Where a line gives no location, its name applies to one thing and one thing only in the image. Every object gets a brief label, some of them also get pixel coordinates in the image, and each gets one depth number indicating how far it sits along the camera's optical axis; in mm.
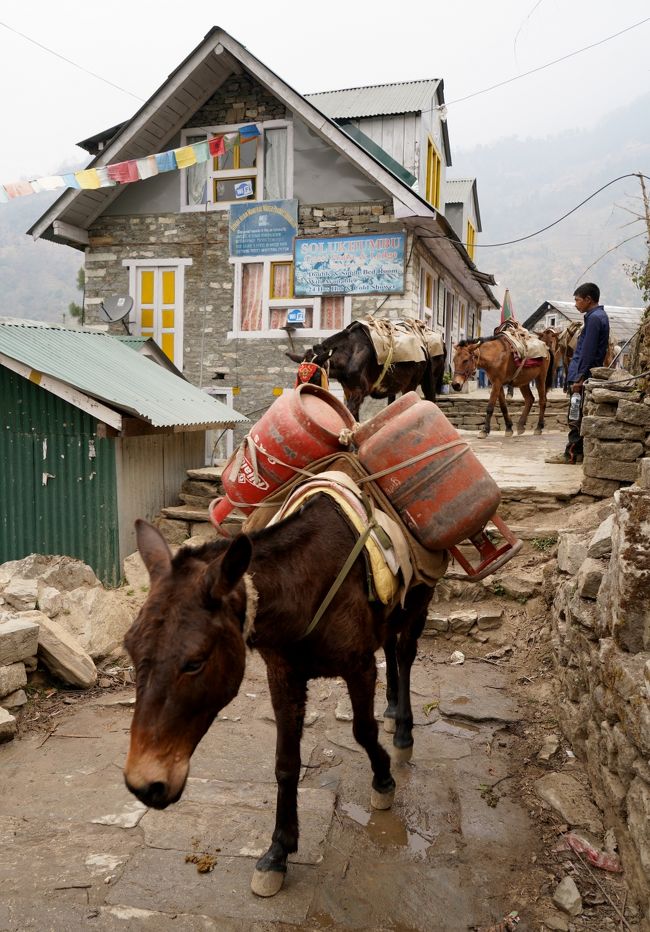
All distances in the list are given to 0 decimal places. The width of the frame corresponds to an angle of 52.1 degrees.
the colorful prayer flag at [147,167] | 11781
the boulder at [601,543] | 4234
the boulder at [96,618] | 6250
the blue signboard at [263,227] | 12602
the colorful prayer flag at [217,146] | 11852
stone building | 12062
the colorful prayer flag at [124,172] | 11773
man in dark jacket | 7797
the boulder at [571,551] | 4961
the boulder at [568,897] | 2984
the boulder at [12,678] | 5148
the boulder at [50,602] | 6417
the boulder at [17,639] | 5234
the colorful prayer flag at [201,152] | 11828
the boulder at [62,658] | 5582
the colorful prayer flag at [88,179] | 11539
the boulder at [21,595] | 6320
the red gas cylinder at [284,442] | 3818
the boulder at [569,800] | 3576
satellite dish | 12969
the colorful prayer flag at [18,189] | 10844
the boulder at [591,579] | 4012
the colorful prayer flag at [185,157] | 11820
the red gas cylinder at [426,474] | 3701
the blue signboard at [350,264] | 12062
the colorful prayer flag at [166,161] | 11859
